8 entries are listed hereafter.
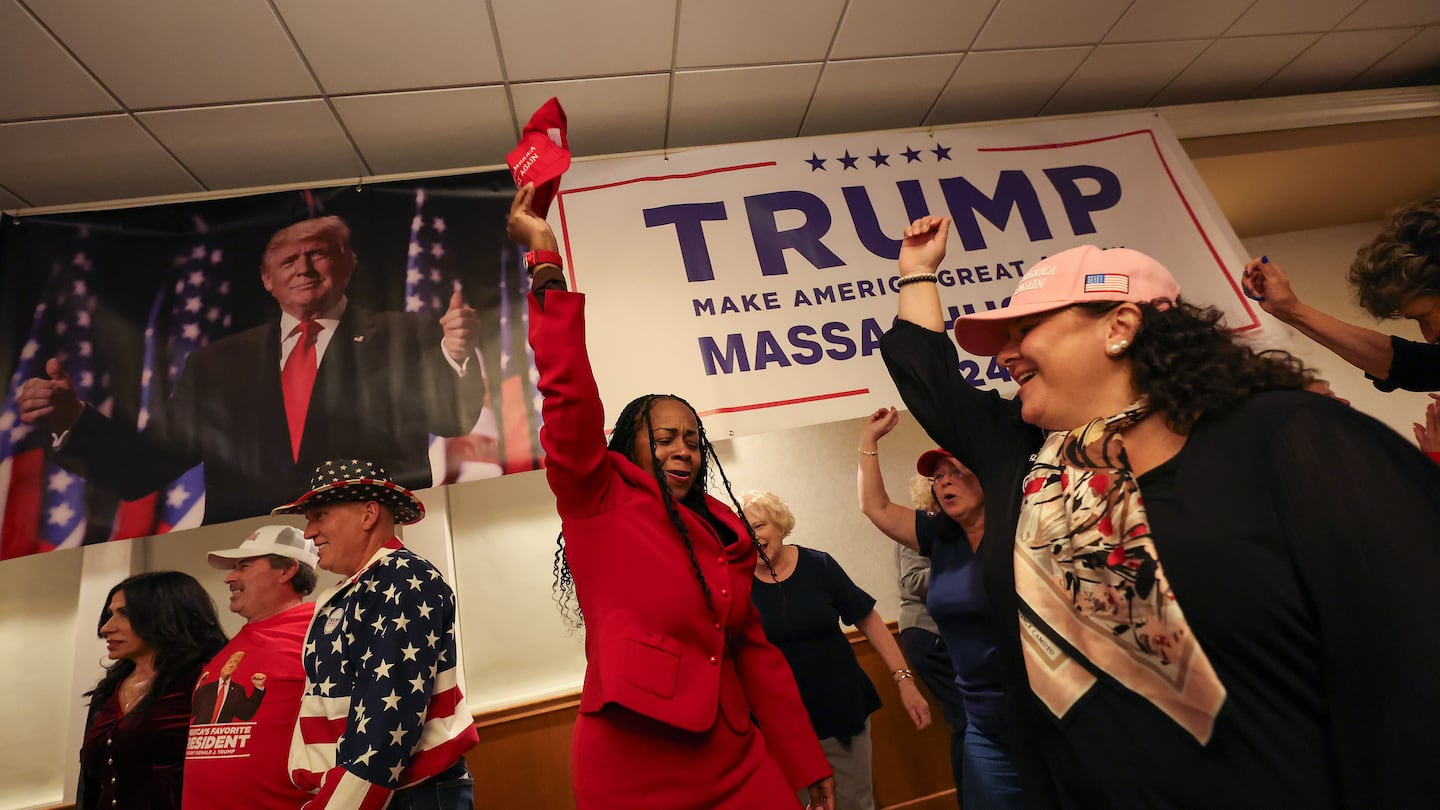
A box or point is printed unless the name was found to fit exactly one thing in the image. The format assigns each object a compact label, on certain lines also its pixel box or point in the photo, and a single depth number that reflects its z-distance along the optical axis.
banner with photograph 2.60
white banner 2.88
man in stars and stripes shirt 1.52
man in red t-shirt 1.77
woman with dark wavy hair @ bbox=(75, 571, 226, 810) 2.27
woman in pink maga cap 0.76
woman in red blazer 1.28
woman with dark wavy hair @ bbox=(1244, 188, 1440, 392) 1.59
